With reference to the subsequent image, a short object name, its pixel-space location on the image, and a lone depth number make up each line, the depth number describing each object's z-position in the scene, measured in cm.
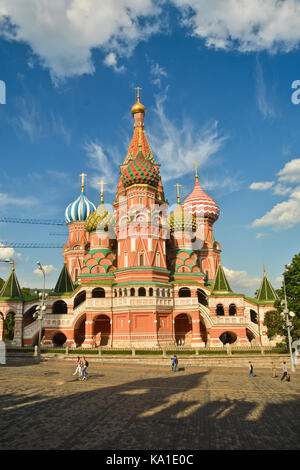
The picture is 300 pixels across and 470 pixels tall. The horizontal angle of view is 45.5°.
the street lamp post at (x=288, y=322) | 2358
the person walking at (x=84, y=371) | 1997
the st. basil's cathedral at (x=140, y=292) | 3784
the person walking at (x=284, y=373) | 1959
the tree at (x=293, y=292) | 2917
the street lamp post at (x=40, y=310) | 2857
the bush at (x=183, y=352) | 2873
